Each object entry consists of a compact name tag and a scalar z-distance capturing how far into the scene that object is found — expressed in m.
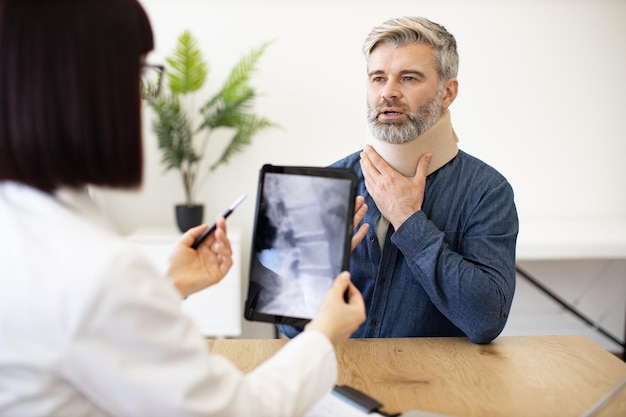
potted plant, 3.08
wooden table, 1.12
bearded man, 1.42
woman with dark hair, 0.72
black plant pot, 3.16
